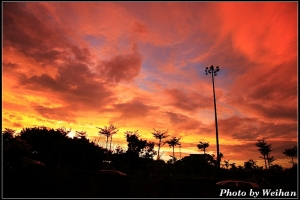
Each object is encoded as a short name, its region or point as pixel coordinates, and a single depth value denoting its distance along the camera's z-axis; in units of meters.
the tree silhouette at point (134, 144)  47.81
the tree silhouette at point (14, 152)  11.95
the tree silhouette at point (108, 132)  46.78
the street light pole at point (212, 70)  36.94
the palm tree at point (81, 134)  44.72
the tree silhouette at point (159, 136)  48.50
